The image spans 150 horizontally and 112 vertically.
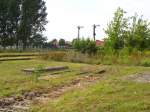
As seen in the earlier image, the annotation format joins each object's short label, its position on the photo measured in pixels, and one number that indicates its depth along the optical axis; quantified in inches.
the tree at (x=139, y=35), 606.1
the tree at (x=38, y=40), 1005.5
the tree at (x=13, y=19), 895.1
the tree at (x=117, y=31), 596.7
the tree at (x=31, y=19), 925.3
